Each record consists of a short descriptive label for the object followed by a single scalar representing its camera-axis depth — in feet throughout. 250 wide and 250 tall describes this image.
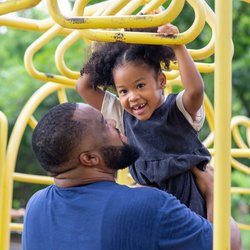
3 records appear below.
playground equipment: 6.42
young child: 8.47
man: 7.45
